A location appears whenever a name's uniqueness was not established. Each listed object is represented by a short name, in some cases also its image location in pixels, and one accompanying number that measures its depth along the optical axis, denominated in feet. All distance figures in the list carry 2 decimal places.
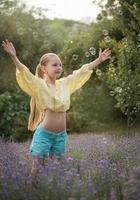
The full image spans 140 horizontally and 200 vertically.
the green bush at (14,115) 26.58
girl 11.43
